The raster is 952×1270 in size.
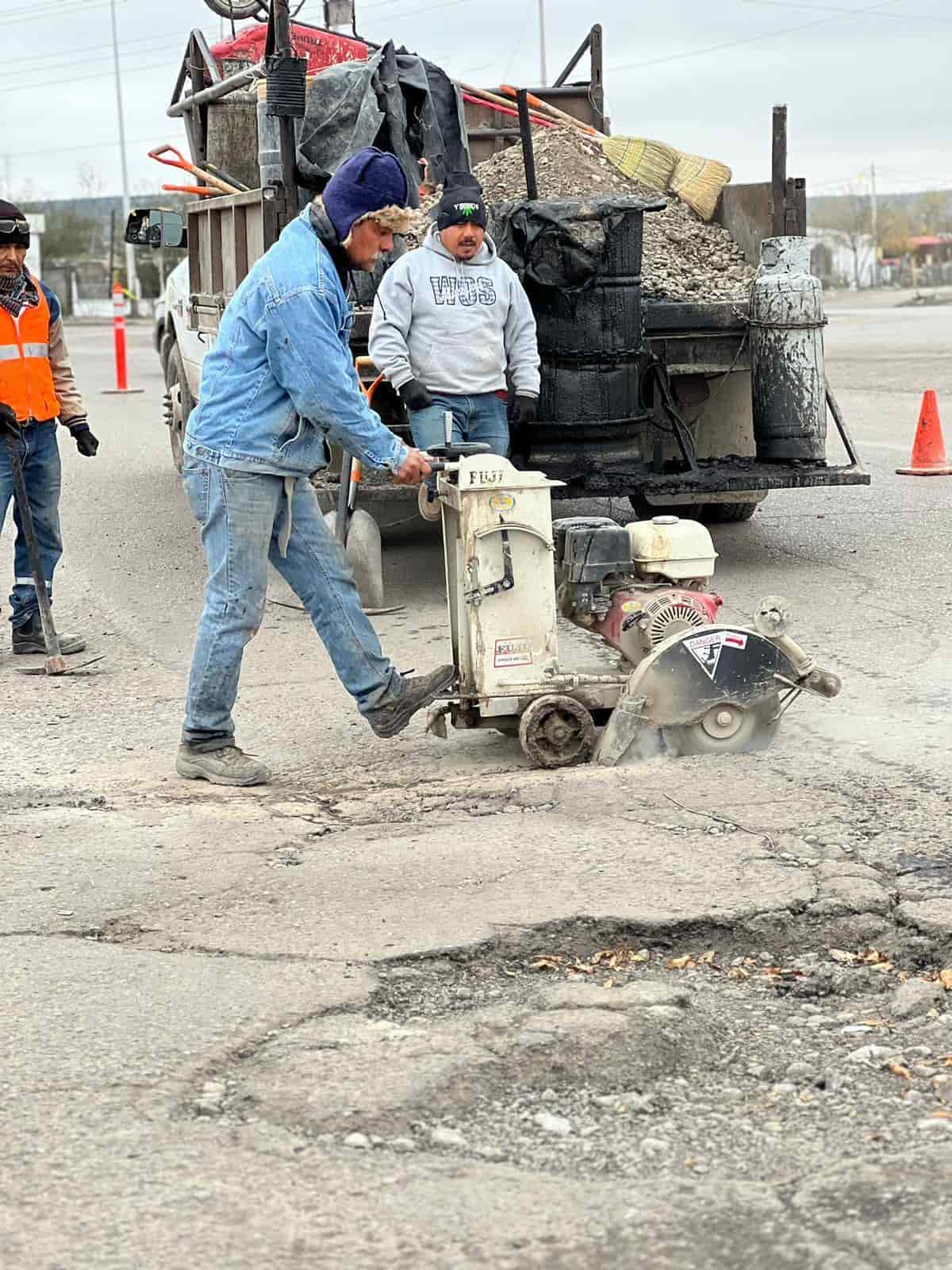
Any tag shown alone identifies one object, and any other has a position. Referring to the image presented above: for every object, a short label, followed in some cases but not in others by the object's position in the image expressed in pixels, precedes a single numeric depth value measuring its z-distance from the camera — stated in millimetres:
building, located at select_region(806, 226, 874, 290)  71750
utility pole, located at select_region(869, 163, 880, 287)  75512
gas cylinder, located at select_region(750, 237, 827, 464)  8609
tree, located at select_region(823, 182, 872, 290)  88244
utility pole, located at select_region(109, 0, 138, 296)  56250
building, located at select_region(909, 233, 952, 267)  79500
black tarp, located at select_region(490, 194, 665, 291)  8008
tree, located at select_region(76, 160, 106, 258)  65438
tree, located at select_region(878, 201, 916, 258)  88375
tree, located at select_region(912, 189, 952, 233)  103812
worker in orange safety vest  7477
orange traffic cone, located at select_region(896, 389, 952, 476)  12312
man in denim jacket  5148
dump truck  8234
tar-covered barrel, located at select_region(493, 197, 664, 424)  8023
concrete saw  5379
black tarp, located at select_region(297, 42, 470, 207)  8805
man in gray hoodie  7262
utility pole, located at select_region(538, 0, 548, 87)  54625
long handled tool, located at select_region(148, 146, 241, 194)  10086
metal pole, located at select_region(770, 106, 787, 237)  9297
